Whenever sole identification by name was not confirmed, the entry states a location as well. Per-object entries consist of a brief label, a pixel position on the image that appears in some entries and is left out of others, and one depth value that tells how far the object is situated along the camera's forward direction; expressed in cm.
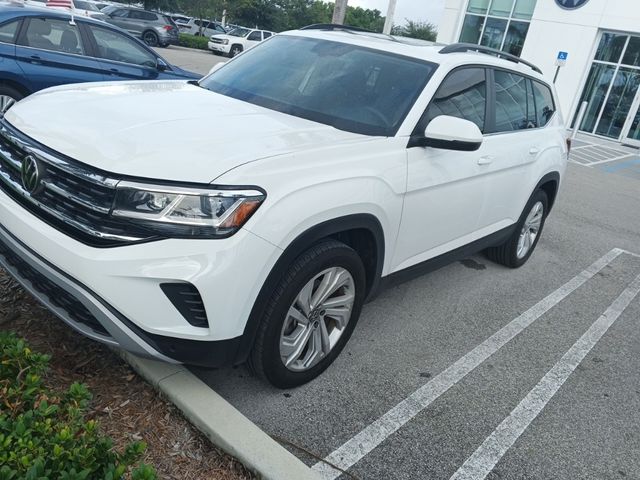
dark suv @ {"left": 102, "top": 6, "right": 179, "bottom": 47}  2523
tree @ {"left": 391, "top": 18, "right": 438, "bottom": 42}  5828
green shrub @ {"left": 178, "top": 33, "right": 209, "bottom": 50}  3034
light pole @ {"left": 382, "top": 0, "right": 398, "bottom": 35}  1789
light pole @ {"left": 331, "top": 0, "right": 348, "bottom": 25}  1595
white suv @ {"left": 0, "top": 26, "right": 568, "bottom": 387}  232
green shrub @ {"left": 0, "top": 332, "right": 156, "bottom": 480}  181
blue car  612
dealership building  2027
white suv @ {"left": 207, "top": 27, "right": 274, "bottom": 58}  2783
